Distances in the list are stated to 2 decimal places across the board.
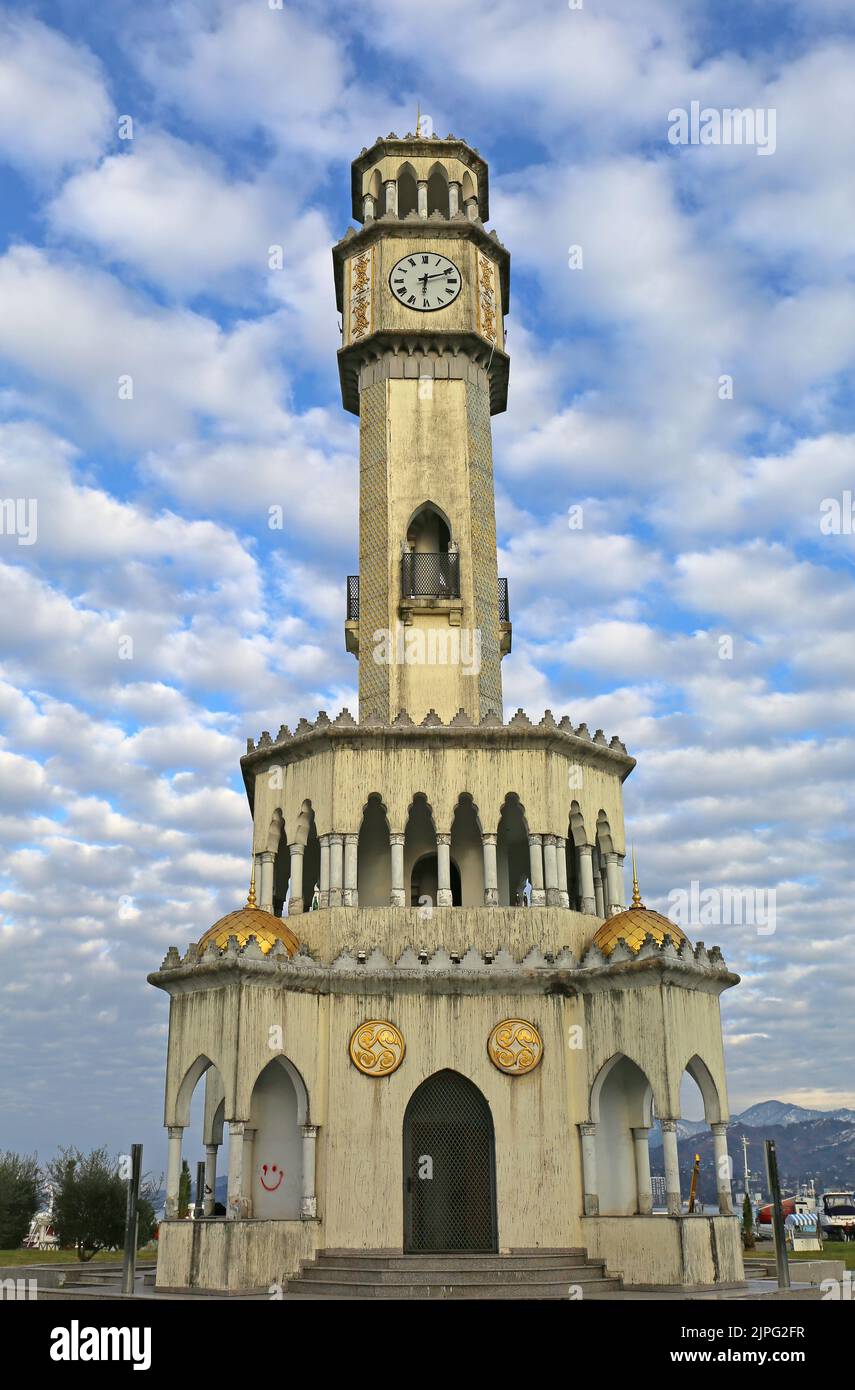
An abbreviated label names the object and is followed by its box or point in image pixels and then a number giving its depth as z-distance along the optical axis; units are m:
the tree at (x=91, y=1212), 41.56
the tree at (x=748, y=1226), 42.10
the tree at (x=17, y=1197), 44.19
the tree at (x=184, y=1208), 27.85
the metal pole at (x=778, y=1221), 23.63
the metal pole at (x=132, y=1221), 23.14
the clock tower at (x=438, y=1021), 26.00
